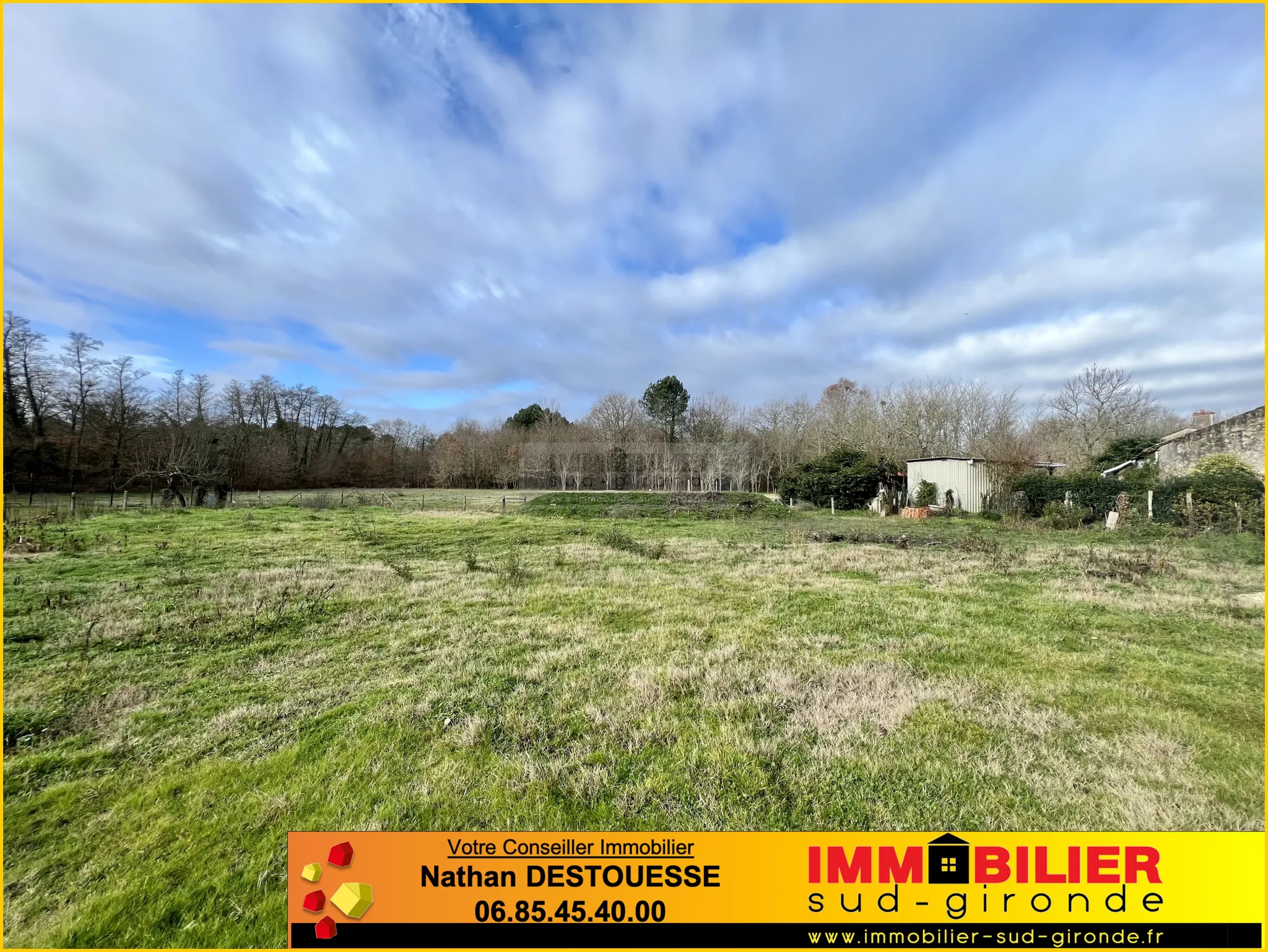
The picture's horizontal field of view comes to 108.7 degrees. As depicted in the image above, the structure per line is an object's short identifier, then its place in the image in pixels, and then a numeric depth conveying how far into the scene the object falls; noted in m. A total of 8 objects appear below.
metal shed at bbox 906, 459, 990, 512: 18.75
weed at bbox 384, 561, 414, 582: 8.03
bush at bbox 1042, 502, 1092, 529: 13.62
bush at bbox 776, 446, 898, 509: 22.11
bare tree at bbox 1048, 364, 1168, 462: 22.70
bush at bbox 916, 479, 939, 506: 20.23
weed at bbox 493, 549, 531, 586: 7.96
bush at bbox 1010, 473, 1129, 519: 13.87
